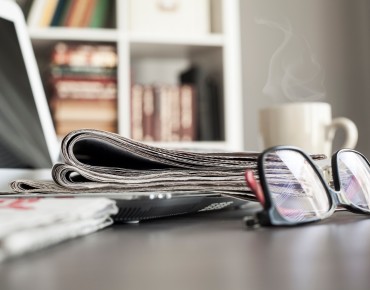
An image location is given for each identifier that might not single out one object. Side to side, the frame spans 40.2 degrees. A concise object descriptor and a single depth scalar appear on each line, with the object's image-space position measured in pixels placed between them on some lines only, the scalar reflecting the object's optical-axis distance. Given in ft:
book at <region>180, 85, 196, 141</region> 5.60
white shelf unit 5.33
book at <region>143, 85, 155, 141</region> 5.49
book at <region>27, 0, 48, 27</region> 5.23
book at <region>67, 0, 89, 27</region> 5.42
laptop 2.41
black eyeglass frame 1.30
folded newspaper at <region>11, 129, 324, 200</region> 1.46
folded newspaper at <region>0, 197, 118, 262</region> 0.86
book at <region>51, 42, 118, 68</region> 5.23
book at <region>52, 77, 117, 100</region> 5.17
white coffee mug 3.76
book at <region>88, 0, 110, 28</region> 5.53
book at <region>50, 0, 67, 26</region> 5.35
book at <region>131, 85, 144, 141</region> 5.44
